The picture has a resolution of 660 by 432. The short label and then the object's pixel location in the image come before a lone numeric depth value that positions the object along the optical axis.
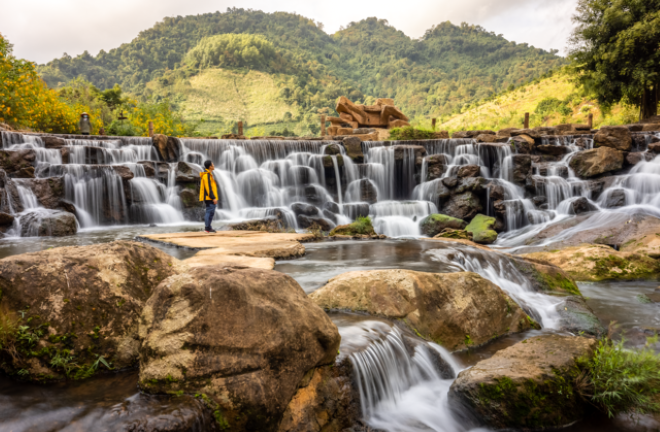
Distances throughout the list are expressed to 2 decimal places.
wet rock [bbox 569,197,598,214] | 13.09
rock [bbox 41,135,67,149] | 13.56
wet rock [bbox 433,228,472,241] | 10.56
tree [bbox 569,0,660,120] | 19.23
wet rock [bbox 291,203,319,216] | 13.00
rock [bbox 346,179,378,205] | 15.78
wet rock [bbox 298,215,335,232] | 12.37
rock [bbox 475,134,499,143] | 18.47
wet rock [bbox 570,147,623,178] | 14.77
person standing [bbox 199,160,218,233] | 8.57
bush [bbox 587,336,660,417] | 2.80
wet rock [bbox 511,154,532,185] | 15.14
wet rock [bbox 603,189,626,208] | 13.05
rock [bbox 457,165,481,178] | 14.93
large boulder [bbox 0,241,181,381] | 2.54
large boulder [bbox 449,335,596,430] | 2.93
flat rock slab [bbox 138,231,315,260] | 5.78
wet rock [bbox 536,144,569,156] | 16.97
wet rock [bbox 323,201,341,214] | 13.81
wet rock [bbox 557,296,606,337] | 4.77
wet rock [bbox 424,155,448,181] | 15.95
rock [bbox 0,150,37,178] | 11.68
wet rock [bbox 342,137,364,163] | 16.89
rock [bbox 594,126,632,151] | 15.62
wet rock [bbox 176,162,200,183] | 13.45
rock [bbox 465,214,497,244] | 11.58
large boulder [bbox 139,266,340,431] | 2.27
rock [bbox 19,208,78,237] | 9.60
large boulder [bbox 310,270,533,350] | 4.01
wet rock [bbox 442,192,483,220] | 13.83
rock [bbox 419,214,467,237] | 12.30
